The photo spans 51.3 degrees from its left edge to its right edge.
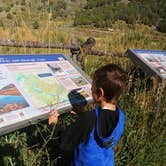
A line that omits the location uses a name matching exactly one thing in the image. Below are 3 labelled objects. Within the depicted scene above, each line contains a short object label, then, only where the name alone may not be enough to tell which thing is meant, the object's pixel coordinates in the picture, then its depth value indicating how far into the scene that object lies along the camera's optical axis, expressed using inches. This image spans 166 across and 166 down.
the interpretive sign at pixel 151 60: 75.9
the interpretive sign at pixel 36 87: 47.9
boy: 44.4
